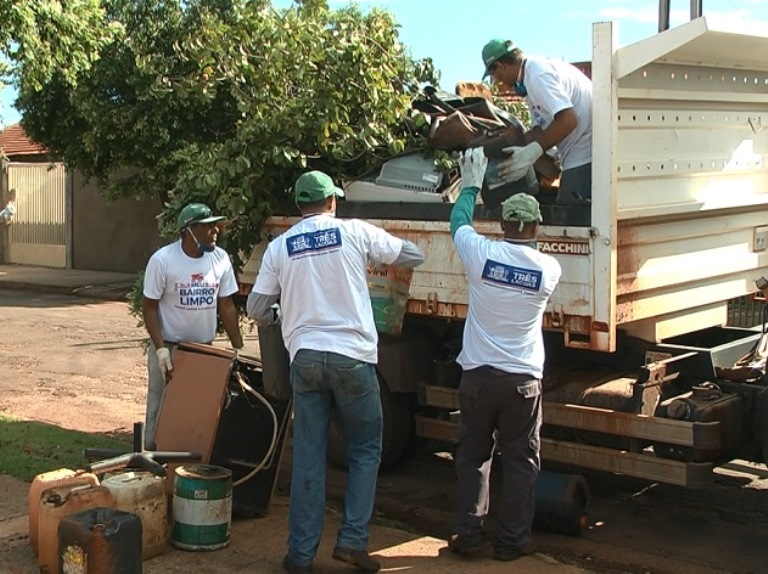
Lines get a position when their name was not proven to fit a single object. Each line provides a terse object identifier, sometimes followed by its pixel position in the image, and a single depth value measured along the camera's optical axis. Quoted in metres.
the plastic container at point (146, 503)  4.80
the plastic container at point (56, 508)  4.61
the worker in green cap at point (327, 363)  4.69
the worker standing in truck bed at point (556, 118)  5.36
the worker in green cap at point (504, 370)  4.80
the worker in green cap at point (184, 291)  5.68
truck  5.12
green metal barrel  4.97
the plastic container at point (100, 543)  4.23
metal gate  23.59
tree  6.61
